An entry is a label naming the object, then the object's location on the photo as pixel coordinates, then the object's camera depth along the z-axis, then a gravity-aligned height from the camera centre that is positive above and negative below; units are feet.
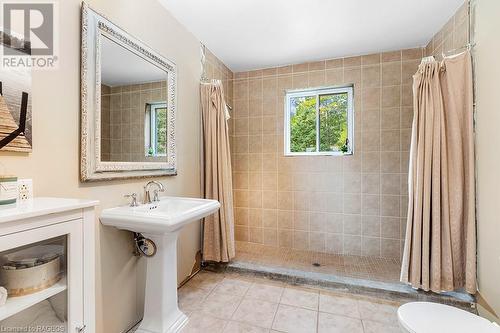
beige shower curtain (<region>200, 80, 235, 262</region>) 7.91 -0.41
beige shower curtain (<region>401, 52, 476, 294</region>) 5.88 -0.40
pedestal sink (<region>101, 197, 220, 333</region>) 4.39 -1.99
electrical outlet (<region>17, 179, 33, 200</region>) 3.34 -0.35
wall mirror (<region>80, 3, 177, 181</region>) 4.37 +1.31
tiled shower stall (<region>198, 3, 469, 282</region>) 8.64 -0.36
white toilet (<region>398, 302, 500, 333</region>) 3.66 -2.50
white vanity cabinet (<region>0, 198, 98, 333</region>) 2.63 -1.27
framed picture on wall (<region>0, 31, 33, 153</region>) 3.18 +0.82
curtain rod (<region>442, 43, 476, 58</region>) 5.86 +3.00
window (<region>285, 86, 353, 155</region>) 9.48 +1.79
